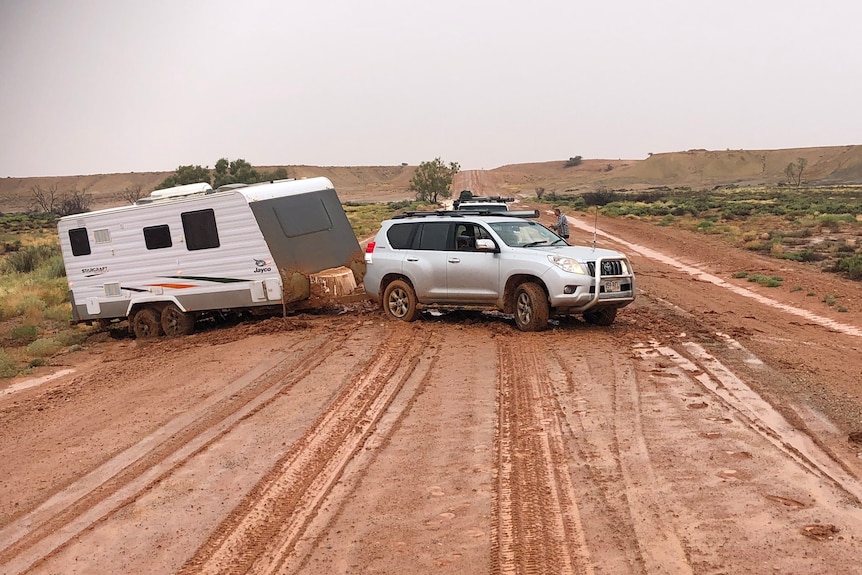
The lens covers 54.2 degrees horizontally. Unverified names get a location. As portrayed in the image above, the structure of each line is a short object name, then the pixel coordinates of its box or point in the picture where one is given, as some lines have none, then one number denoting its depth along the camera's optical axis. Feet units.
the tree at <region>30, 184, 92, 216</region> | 217.97
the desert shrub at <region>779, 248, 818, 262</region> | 85.20
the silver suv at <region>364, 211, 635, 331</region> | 41.57
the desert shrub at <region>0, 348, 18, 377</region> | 48.39
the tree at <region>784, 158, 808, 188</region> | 435.94
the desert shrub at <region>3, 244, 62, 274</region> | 111.04
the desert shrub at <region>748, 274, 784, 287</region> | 65.72
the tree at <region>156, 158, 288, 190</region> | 272.92
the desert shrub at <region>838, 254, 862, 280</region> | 69.92
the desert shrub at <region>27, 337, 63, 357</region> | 55.11
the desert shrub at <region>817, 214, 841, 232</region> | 122.58
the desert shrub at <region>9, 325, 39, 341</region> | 63.16
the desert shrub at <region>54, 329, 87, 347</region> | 59.14
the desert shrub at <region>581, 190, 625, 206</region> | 256.27
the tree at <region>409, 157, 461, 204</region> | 318.65
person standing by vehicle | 75.77
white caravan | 50.26
